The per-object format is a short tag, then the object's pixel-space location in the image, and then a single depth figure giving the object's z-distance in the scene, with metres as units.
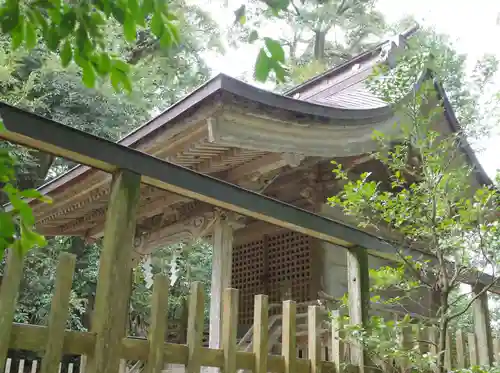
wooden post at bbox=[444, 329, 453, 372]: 3.50
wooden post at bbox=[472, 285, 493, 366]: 4.86
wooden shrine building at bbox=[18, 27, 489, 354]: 5.11
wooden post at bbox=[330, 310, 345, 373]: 3.47
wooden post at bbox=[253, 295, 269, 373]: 3.00
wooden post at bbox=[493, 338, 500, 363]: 4.85
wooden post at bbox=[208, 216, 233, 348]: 5.71
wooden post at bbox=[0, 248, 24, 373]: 2.08
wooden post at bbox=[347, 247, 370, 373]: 3.62
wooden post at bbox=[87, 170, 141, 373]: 2.45
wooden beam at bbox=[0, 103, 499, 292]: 2.50
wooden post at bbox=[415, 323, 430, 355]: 3.39
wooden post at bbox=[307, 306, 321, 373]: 3.32
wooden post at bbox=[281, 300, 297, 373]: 3.18
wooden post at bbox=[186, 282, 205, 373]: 2.69
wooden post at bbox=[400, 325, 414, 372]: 3.45
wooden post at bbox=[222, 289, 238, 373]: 2.83
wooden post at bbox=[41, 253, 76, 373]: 2.21
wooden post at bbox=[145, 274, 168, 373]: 2.56
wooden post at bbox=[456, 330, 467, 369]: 4.22
